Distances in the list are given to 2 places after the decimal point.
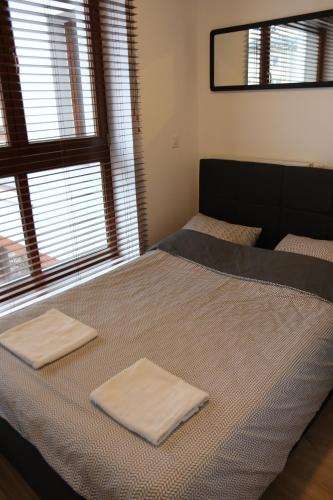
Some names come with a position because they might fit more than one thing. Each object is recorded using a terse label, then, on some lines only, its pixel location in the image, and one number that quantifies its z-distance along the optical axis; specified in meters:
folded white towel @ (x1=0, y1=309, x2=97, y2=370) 1.72
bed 1.28
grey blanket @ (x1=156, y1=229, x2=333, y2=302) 2.19
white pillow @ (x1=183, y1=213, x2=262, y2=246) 2.81
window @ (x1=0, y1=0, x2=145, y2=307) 2.22
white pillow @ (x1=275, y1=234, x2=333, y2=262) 2.43
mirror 2.49
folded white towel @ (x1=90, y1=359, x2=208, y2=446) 1.34
